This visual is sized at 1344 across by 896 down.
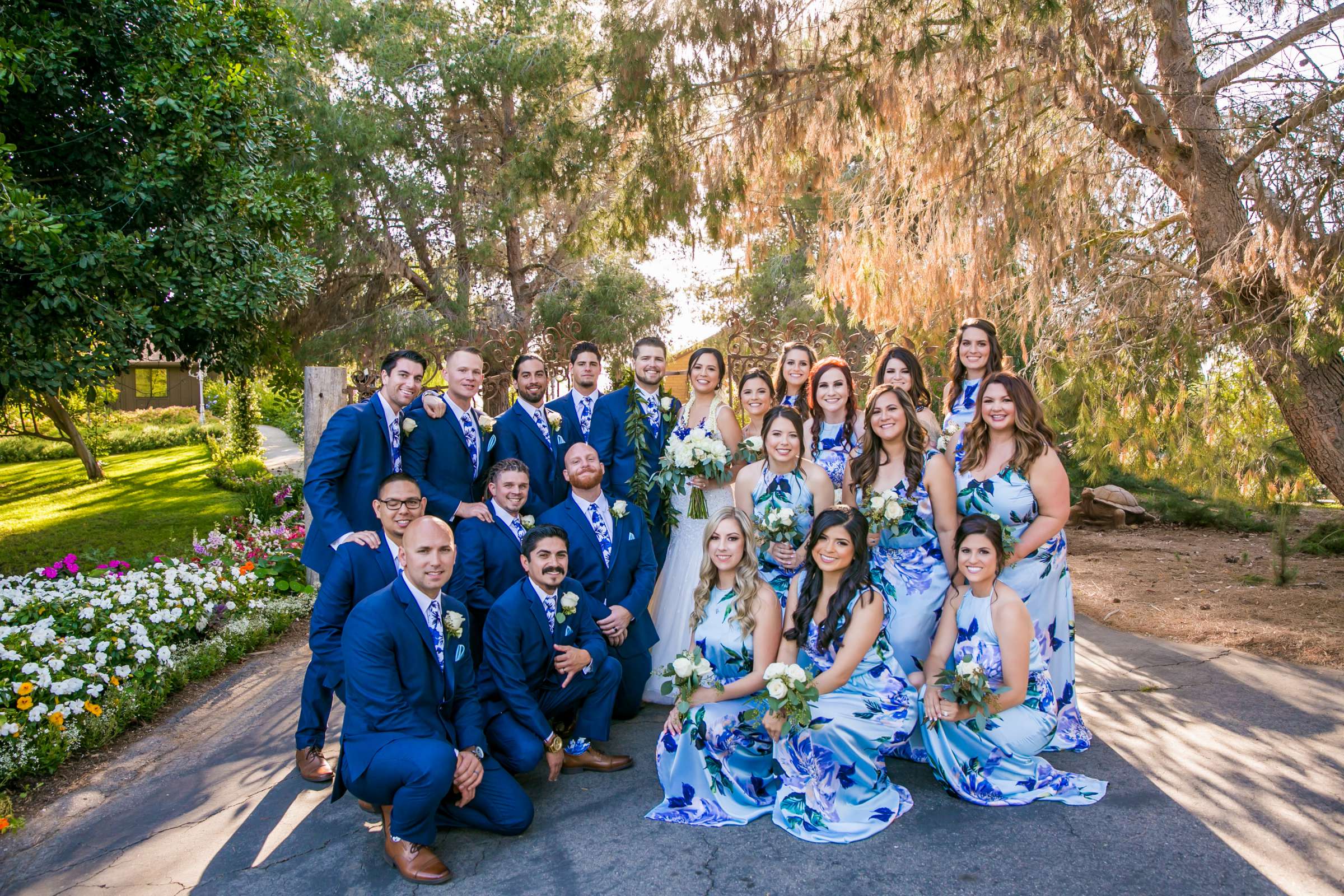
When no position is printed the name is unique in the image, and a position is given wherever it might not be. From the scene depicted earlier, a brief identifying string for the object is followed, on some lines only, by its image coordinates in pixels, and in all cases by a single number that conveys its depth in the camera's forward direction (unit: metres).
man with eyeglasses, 4.05
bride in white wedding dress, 5.33
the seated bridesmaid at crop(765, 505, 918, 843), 3.70
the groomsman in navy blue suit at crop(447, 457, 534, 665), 4.58
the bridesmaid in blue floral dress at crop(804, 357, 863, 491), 5.02
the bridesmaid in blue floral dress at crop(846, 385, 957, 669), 4.41
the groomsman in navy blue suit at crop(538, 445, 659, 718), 4.77
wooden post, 7.70
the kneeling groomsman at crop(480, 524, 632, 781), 3.99
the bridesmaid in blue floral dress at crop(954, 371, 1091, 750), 4.39
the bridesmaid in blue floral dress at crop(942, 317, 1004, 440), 4.96
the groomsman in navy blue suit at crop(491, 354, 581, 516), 5.46
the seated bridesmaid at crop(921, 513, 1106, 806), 3.88
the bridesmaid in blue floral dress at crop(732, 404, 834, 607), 4.58
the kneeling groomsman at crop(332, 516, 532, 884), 3.33
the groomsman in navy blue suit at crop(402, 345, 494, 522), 4.95
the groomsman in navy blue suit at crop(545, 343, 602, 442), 5.70
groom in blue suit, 5.52
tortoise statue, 12.41
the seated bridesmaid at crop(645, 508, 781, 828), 3.83
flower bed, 4.53
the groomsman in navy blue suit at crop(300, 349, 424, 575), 4.59
